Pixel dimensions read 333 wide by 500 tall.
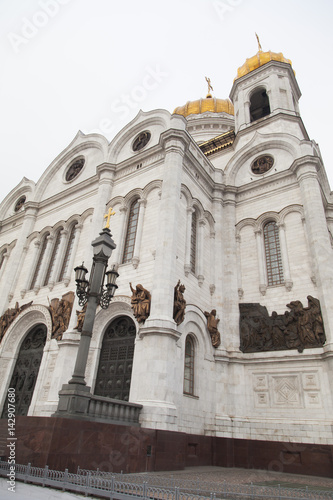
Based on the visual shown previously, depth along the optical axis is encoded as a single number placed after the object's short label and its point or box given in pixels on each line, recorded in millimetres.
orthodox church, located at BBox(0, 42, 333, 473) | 12781
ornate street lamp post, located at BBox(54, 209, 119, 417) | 8281
